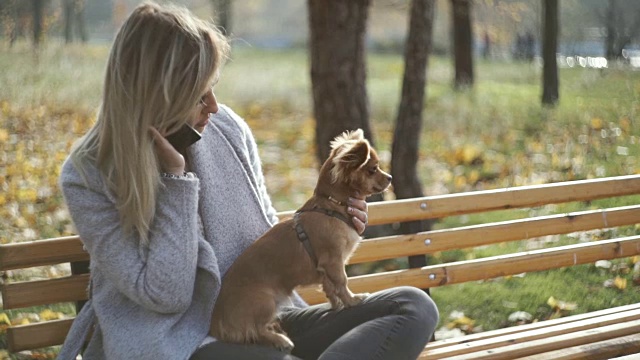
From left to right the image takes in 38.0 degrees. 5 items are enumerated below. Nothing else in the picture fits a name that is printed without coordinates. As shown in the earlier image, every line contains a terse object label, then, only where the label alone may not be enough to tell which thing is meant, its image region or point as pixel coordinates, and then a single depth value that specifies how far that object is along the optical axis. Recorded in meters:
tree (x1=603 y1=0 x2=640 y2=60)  12.28
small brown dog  3.04
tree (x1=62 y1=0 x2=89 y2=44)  10.02
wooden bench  3.21
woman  2.80
